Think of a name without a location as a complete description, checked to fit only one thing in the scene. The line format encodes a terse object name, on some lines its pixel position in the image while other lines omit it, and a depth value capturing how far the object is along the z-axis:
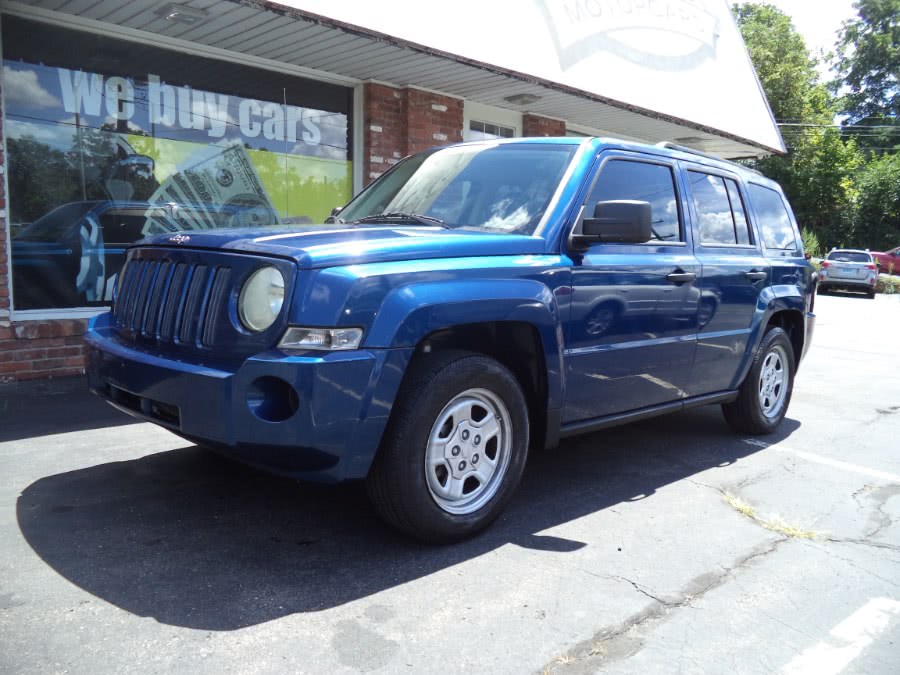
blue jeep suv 2.92
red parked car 32.78
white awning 6.84
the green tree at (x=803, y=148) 37.25
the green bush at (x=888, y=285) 27.31
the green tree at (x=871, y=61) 55.34
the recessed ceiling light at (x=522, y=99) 9.91
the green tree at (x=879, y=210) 38.56
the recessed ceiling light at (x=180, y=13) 6.46
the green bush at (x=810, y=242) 25.99
